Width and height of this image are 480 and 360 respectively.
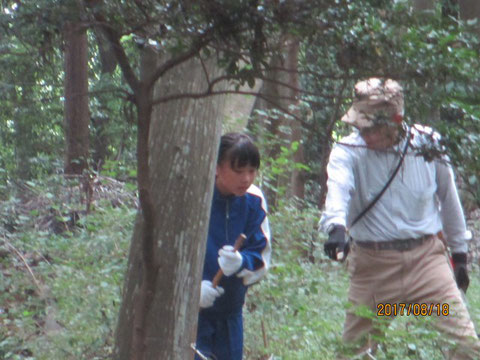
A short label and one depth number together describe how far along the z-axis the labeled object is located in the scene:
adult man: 9.13
